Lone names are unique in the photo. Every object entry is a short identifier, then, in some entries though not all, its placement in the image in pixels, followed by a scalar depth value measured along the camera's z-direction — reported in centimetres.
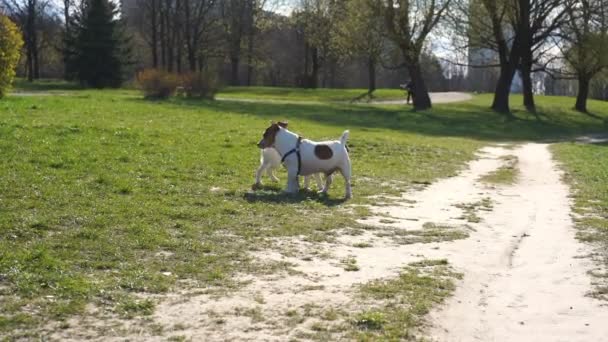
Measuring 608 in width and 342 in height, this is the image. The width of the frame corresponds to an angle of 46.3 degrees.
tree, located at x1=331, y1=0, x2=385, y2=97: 3891
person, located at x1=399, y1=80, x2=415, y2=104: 4290
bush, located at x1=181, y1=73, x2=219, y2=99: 3834
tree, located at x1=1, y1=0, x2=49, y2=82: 6506
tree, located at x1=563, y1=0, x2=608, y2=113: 4019
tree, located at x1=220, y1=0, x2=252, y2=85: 6938
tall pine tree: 5419
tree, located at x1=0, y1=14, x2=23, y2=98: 2827
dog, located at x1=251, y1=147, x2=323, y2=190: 1244
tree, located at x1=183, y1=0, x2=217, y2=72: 6500
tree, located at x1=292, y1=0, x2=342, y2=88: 6438
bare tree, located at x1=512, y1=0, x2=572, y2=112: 4059
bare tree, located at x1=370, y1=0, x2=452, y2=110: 3819
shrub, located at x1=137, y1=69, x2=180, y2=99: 3753
